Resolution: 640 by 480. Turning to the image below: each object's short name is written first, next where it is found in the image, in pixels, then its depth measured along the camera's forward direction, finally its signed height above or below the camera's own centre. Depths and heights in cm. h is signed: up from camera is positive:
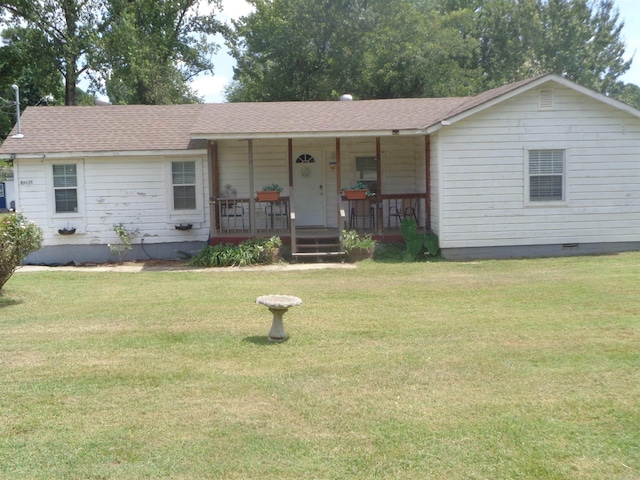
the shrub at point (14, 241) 991 -39
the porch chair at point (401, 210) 1625 -7
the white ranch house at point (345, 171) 1438 +89
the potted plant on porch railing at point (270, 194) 1524 +37
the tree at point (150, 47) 2734 +735
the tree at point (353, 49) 2752 +693
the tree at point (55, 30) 2723 +772
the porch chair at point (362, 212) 1652 -11
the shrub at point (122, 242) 1602 -71
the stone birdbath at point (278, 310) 724 -110
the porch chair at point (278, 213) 1622 -8
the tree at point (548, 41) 3672 +953
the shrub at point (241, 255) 1422 -96
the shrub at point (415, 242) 1450 -77
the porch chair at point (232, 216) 1595 -13
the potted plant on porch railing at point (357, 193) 1514 +35
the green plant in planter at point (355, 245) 1437 -80
